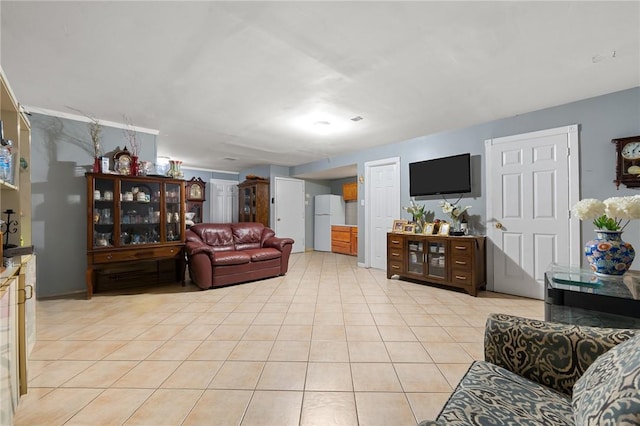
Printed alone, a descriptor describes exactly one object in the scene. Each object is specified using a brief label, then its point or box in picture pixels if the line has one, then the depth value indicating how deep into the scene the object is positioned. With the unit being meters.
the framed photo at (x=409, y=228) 4.32
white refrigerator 7.72
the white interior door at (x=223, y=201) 7.86
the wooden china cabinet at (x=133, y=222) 3.44
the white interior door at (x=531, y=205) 3.15
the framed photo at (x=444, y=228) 3.93
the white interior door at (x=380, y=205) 4.89
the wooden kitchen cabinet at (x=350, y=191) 7.51
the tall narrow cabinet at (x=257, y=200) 6.80
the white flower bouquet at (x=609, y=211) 1.57
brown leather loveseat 3.83
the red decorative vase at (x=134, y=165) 3.79
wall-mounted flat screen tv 3.92
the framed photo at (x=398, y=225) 4.55
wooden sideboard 3.58
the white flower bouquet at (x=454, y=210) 3.93
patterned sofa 0.67
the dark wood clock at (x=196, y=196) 7.22
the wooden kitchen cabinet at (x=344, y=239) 7.04
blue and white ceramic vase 1.62
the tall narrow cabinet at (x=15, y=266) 1.28
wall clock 2.69
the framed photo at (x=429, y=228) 4.11
